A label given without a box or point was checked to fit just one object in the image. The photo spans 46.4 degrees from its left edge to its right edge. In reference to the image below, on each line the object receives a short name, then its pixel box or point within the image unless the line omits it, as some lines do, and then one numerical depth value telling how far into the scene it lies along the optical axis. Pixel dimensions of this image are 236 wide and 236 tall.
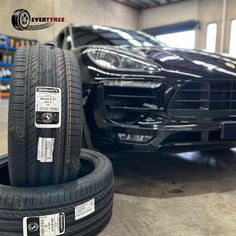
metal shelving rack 8.36
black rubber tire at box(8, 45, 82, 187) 1.07
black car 1.58
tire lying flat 1.02
